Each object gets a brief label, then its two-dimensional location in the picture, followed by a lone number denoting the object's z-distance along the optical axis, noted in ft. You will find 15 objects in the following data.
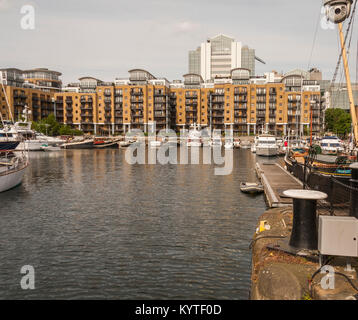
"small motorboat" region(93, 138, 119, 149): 310.65
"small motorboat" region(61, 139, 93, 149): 304.09
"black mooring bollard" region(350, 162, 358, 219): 31.04
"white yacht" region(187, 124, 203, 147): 304.71
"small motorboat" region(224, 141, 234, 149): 285.84
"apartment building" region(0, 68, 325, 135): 397.39
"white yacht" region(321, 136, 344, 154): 195.19
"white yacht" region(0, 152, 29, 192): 94.17
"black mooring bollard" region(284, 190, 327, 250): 29.89
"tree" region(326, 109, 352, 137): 365.81
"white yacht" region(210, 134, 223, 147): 310.22
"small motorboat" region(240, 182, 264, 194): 90.17
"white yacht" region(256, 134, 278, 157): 211.41
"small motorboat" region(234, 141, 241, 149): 303.48
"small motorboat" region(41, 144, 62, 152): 277.64
